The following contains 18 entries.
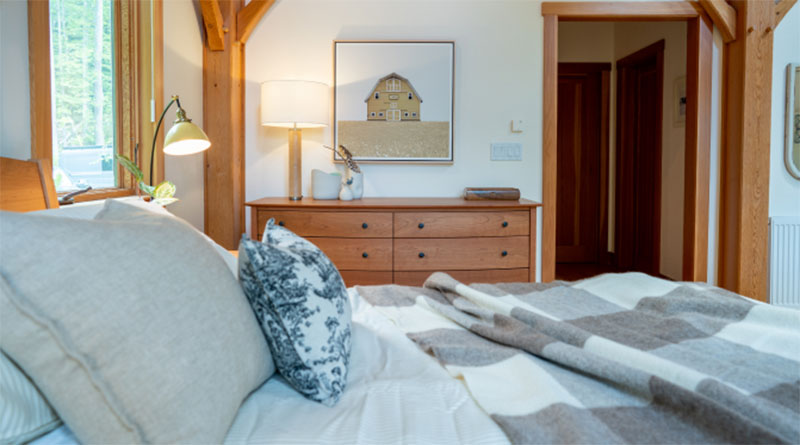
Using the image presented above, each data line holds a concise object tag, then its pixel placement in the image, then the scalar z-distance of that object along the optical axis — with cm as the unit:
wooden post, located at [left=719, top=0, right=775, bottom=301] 323
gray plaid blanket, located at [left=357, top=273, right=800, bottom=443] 79
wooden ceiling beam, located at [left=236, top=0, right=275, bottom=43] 323
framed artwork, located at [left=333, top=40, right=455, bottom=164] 334
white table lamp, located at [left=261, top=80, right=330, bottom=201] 301
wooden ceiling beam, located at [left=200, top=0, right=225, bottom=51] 296
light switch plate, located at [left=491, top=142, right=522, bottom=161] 339
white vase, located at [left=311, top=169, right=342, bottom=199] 317
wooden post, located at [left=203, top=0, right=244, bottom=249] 318
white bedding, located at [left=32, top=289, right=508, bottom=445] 81
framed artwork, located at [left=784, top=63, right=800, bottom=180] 333
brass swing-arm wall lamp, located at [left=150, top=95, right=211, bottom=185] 207
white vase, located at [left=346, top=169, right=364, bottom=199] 319
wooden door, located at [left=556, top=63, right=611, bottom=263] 517
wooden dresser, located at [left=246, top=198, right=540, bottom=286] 288
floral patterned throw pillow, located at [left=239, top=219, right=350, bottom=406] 91
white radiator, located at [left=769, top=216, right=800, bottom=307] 336
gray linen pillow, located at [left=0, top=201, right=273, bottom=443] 63
